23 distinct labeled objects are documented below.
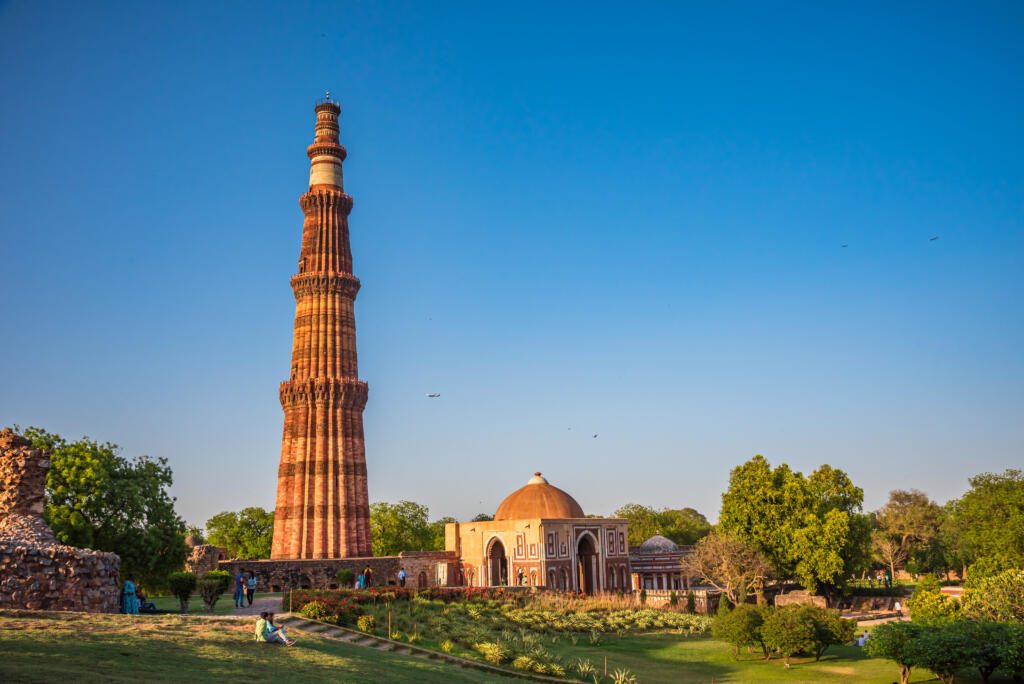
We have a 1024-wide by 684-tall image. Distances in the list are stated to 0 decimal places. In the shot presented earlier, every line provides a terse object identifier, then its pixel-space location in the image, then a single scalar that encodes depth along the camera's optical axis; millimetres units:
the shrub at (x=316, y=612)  25536
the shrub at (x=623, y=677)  23328
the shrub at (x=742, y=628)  30906
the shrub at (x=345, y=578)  39281
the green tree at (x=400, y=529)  73000
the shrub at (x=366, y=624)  25094
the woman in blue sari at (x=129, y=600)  23281
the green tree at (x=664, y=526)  85688
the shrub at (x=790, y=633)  29672
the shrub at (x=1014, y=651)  21656
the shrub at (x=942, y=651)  22219
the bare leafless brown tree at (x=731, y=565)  47719
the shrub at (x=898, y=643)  23609
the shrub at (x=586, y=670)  24516
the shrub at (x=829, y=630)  30125
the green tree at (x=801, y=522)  47438
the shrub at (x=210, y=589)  28516
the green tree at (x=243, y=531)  70562
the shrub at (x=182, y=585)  27422
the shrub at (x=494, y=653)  24406
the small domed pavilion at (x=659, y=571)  55156
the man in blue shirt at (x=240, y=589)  30244
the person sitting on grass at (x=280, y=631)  18703
